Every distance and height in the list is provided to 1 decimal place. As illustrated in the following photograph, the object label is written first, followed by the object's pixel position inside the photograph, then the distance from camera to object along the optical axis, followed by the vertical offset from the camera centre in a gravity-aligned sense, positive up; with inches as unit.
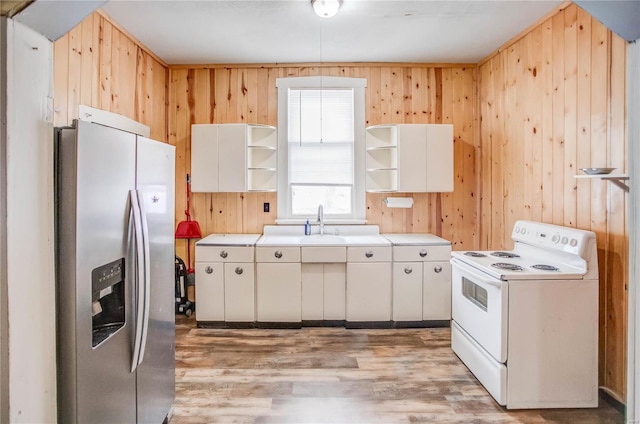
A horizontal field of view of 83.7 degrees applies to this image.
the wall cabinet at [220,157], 144.3 +20.8
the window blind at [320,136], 155.9 +31.5
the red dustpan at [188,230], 150.5 -9.1
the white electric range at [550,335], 86.5 -31.0
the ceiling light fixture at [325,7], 100.5 +57.4
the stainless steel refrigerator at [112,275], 49.9 -10.8
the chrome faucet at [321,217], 150.4 -3.8
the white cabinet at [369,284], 136.4 -29.2
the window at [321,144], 155.6 +28.1
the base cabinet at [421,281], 136.6 -28.0
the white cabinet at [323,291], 137.4 -31.8
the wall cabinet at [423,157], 145.2 +20.7
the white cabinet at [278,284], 135.7 -29.0
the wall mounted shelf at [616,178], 75.0 +6.2
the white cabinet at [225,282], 135.7 -28.1
